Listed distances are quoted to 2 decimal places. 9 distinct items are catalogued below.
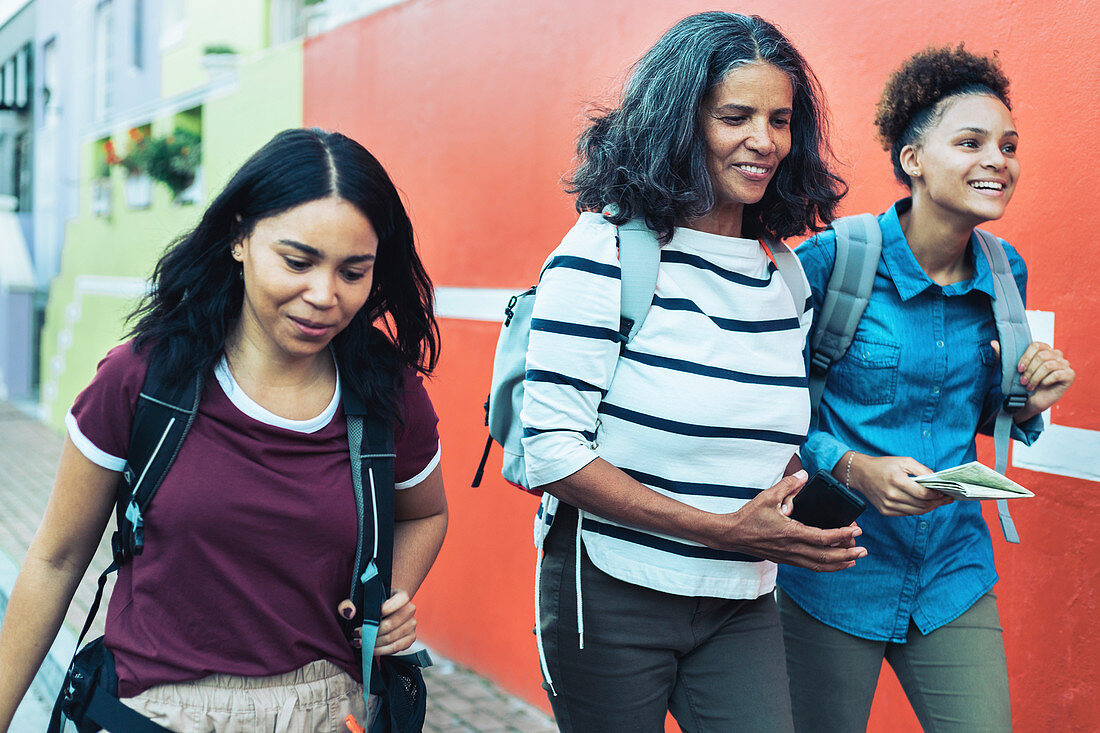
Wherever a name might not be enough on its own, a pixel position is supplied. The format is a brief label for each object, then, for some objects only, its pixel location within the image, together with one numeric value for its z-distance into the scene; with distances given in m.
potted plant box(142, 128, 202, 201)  10.52
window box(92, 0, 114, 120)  14.43
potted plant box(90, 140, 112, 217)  13.08
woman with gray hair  2.09
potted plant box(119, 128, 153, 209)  10.92
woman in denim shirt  2.44
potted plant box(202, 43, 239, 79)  9.67
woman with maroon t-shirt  1.91
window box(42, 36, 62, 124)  16.19
